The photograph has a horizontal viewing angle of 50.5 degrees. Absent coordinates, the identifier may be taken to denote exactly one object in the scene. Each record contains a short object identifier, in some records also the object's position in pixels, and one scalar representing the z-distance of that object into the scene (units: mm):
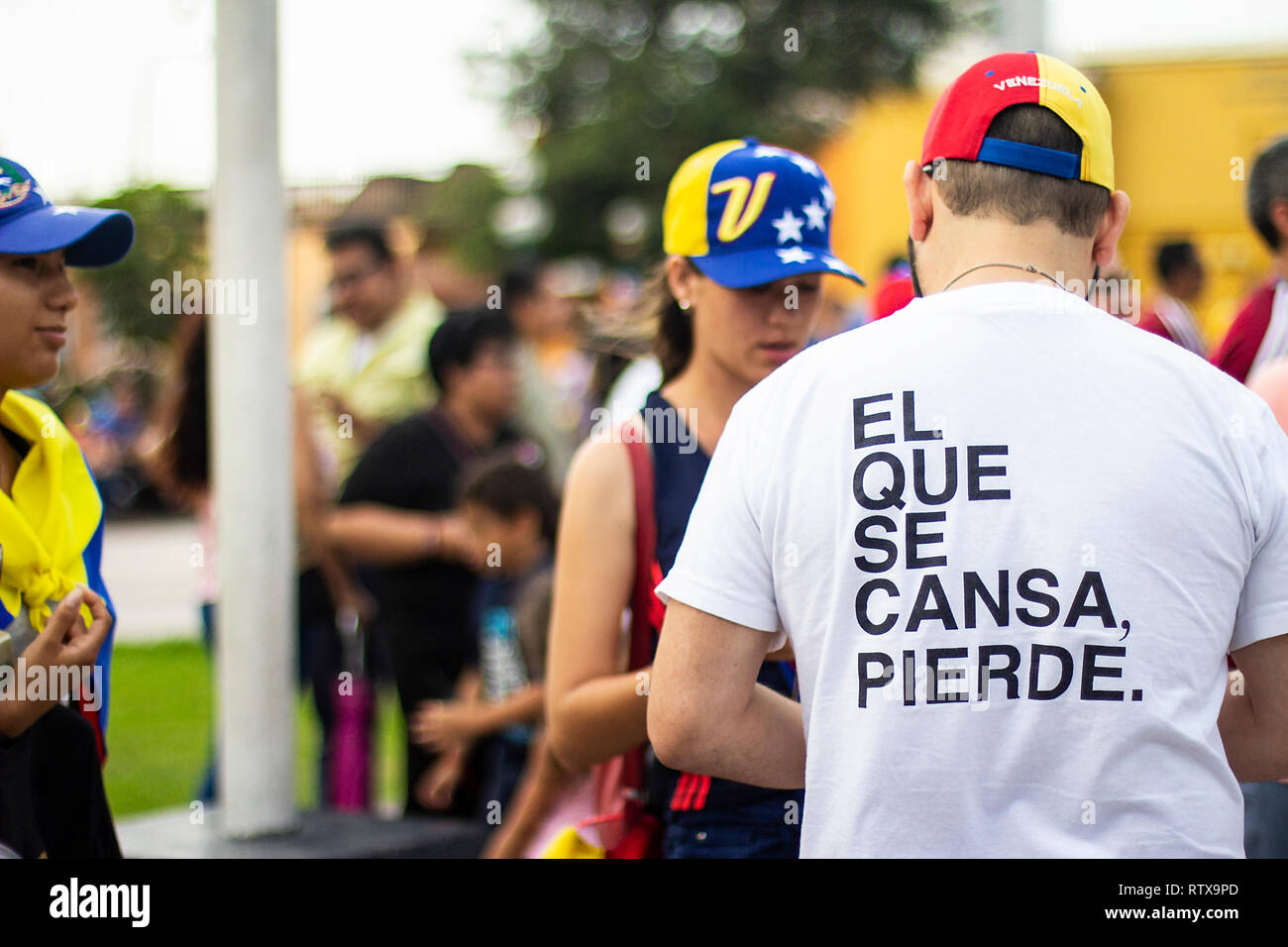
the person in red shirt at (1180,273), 7816
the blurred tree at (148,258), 14327
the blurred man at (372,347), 5938
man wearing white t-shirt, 1474
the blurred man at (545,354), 5696
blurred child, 4176
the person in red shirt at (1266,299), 3018
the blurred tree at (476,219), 31844
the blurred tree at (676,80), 28969
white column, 4094
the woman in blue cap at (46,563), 1960
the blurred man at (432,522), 4754
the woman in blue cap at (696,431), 2223
